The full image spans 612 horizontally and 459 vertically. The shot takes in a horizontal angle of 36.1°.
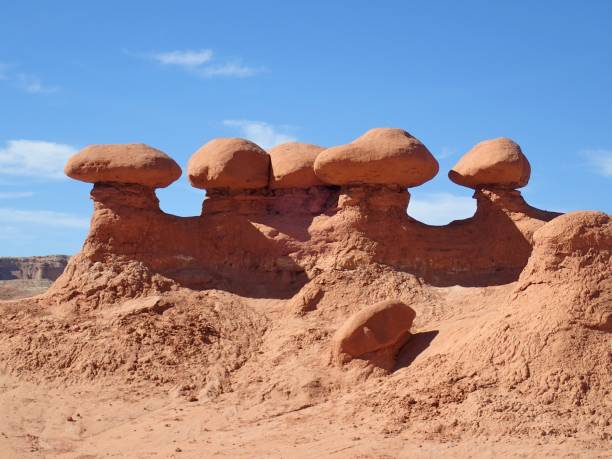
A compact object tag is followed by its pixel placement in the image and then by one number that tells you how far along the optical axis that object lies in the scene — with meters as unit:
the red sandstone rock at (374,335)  12.16
